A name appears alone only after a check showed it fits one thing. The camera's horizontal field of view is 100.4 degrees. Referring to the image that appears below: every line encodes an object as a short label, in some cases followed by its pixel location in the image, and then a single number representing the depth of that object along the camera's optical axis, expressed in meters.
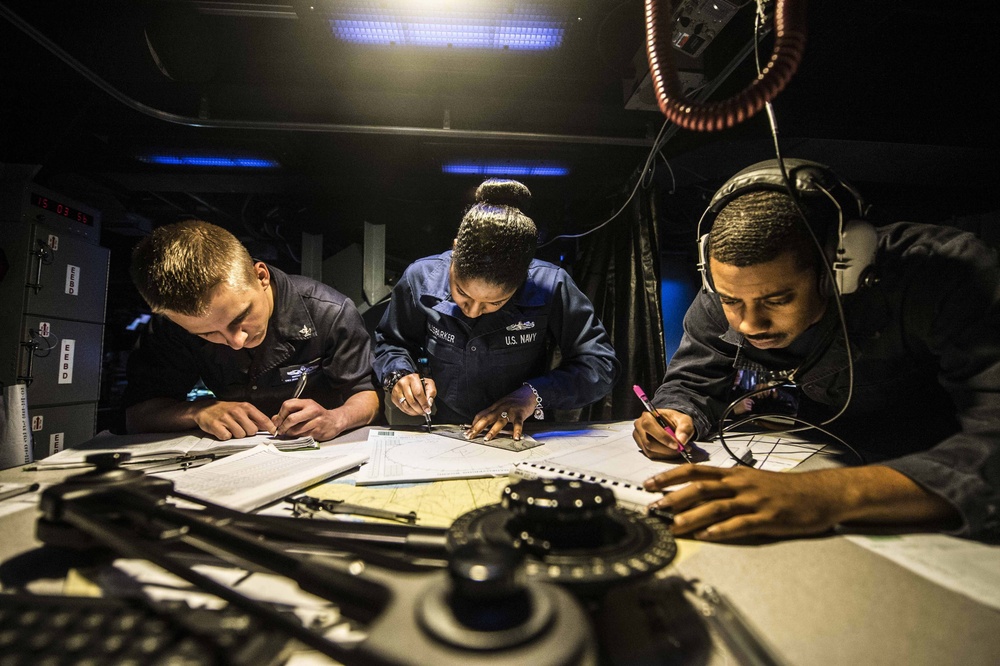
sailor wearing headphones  0.78
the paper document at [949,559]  0.60
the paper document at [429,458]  1.07
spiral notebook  0.91
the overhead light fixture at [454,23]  1.96
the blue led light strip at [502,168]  3.61
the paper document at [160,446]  1.20
